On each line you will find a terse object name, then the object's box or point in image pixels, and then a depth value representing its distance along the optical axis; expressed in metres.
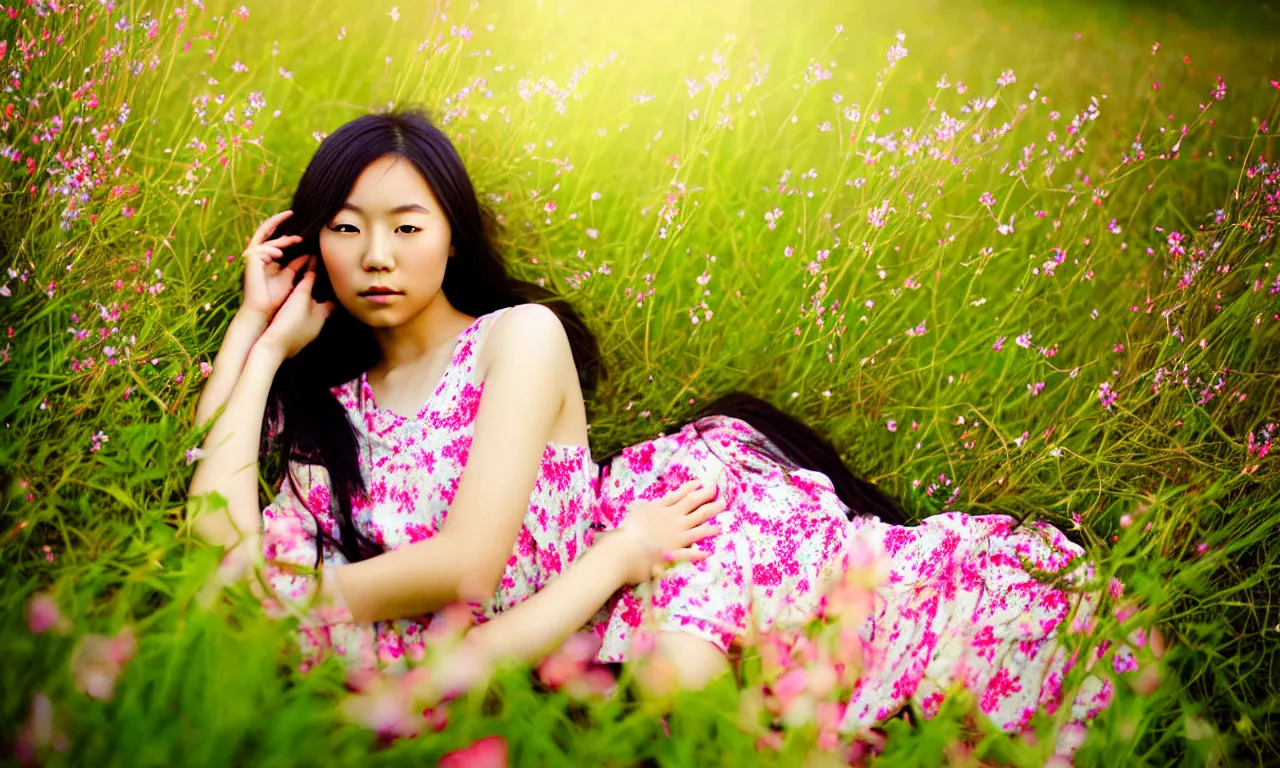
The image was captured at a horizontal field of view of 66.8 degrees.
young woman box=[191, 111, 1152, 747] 1.93
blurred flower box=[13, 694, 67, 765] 1.16
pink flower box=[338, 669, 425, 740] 1.29
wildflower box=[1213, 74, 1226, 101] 2.96
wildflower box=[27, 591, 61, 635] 1.32
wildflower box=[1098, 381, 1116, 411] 2.61
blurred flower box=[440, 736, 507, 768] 1.27
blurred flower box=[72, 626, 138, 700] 1.28
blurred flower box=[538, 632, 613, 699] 1.60
